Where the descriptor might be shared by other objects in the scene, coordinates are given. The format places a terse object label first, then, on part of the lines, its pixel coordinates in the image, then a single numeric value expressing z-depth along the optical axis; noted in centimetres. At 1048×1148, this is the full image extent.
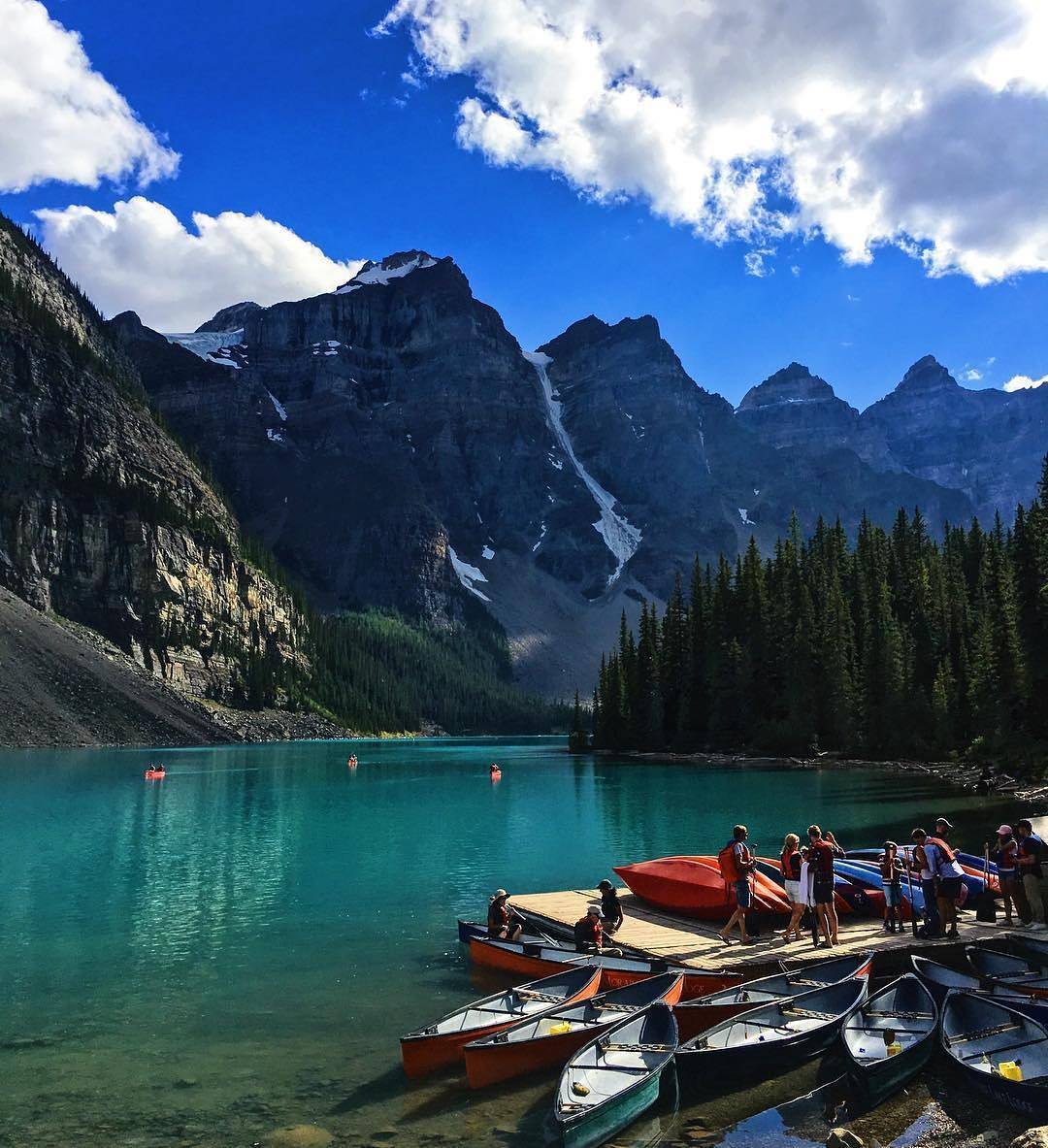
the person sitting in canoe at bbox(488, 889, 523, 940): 2386
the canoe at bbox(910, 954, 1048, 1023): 1647
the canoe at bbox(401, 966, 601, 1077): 1609
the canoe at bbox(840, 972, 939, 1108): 1484
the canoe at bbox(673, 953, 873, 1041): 1683
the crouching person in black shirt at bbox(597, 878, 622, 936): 2342
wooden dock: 2031
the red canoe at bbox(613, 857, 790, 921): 2388
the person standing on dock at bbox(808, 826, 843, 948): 2141
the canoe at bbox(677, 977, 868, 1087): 1535
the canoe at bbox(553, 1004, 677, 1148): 1291
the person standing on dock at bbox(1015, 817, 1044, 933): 2323
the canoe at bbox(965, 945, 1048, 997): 1839
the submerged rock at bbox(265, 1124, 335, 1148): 1363
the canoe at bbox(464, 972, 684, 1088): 1544
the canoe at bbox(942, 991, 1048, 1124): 1348
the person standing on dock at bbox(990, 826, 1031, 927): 2381
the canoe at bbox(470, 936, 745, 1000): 1906
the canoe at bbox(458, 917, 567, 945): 2309
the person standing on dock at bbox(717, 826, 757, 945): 2208
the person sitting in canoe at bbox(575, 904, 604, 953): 2156
